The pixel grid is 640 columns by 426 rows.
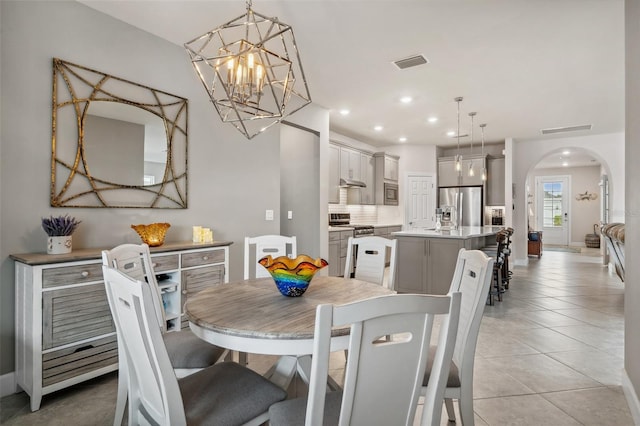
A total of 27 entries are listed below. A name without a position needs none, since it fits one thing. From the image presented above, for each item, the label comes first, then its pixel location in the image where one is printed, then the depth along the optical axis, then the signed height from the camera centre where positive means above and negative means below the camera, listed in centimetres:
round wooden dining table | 129 -43
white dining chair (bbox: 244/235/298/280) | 286 -26
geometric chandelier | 159 +72
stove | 662 -17
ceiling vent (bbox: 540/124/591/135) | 660 +172
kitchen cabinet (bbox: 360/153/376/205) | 738 +83
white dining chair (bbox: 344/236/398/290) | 269 -34
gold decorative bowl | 282 -15
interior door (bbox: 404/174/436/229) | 830 +36
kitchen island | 463 -58
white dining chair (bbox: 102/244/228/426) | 171 -70
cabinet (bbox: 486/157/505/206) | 795 +81
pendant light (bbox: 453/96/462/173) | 496 +91
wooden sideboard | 211 -70
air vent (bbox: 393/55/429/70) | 367 +167
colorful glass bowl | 175 -30
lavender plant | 233 -8
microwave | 780 +50
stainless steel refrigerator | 800 +31
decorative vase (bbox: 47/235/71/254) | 233 -21
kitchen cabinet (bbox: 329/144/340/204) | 642 +80
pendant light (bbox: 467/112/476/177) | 561 +170
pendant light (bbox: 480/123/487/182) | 604 +171
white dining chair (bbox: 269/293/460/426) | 91 -41
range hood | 670 +64
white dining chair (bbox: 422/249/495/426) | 156 -62
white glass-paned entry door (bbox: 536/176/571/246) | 1241 +31
